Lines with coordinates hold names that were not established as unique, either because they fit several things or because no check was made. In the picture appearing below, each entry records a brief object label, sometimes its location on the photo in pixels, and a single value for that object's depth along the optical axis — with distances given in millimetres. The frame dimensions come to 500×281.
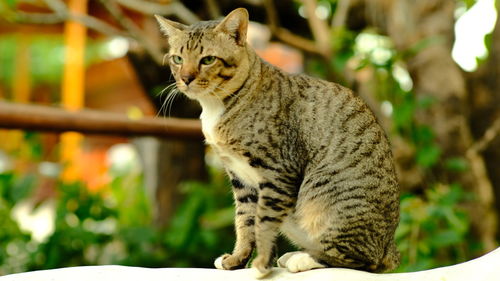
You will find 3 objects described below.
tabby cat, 2158
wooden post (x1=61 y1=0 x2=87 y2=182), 7332
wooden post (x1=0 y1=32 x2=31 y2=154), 8750
